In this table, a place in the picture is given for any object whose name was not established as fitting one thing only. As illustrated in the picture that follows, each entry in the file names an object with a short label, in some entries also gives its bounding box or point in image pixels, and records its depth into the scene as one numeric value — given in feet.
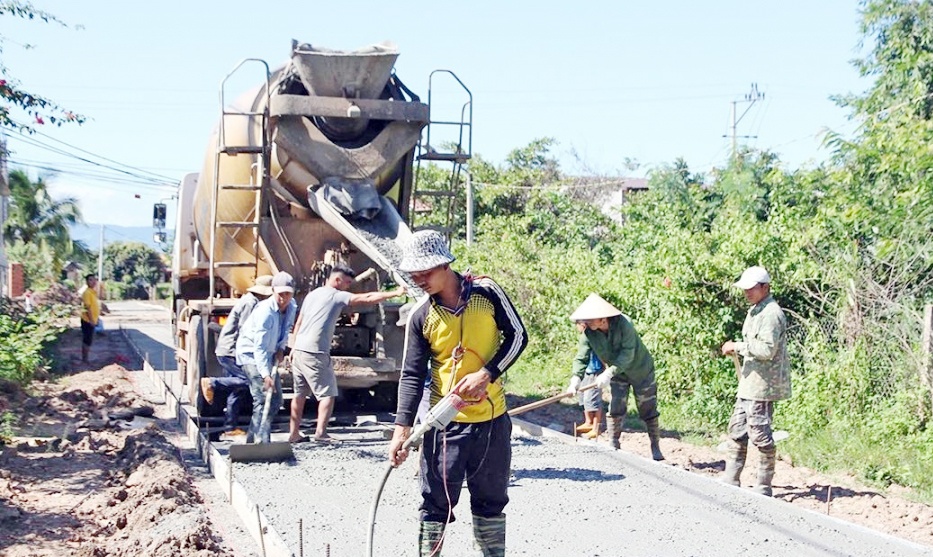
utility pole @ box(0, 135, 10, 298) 74.31
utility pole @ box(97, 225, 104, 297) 220.12
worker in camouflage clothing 26.91
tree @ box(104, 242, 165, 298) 236.84
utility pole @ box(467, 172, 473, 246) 93.10
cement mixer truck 35.32
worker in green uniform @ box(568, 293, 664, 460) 32.24
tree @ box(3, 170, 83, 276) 99.30
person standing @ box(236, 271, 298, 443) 31.63
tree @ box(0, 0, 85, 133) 35.81
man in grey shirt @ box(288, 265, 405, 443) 32.73
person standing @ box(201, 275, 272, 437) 34.68
